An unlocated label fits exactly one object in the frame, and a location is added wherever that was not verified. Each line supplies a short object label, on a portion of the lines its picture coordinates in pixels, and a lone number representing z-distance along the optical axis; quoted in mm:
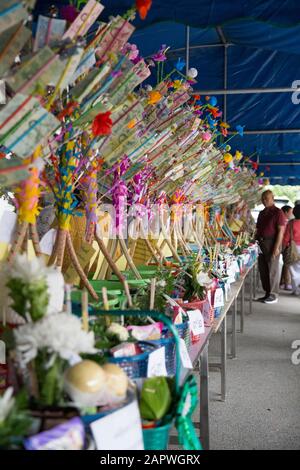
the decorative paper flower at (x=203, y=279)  2307
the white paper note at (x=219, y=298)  2562
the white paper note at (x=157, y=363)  1264
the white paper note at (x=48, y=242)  1854
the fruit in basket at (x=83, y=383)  907
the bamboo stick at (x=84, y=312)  1079
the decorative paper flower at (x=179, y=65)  2564
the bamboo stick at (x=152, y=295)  1550
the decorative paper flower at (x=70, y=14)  1442
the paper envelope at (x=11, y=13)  1239
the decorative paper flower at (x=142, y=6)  1286
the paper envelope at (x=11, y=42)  1351
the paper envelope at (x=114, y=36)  1608
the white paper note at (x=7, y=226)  1601
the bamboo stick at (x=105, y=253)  2100
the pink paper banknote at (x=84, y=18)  1415
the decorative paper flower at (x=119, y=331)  1355
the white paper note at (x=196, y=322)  1970
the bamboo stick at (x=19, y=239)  1584
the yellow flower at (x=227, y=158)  4234
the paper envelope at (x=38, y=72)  1230
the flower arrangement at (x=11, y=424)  810
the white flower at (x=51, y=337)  918
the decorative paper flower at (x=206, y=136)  3193
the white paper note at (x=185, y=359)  1488
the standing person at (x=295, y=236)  7698
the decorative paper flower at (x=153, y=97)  2088
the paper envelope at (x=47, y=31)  1386
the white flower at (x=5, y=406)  826
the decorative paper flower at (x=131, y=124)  1917
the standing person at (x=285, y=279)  8679
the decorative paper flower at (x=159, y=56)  2167
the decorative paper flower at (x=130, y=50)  1872
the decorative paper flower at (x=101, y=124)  1402
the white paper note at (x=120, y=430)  905
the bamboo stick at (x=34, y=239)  1653
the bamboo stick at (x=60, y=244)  1753
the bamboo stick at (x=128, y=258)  2378
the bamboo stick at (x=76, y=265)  1852
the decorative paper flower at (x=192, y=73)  2916
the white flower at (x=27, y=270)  1000
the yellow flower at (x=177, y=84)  2621
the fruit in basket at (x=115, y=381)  971
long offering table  1890
